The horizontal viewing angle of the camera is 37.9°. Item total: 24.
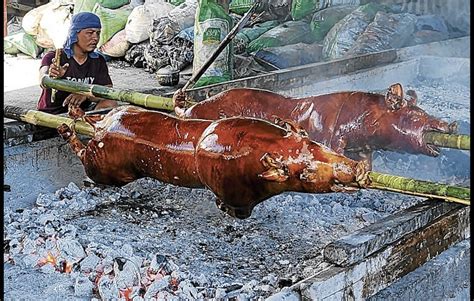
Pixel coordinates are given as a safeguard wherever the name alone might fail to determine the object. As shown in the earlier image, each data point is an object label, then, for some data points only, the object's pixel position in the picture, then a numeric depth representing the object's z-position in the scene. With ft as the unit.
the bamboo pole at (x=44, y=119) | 12.72
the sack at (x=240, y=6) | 30.86
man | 17.04
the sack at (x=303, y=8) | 30.04
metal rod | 13.49
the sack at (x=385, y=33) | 25.24
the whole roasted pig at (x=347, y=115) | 11.39
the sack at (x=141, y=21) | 29.84
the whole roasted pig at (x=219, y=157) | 9.25
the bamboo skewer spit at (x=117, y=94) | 13.67
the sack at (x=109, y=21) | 30.68
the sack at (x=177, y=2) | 33.27
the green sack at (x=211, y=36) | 22.41
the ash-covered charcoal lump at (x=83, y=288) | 10.22
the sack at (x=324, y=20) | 28.73
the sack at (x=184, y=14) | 29.58
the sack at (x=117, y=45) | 30.96
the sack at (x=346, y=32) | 26.25
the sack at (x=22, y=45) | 34.09
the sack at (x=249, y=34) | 27.99
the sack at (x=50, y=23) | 31.60
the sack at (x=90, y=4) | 31.60
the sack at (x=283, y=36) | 27.71
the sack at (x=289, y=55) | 25.84
